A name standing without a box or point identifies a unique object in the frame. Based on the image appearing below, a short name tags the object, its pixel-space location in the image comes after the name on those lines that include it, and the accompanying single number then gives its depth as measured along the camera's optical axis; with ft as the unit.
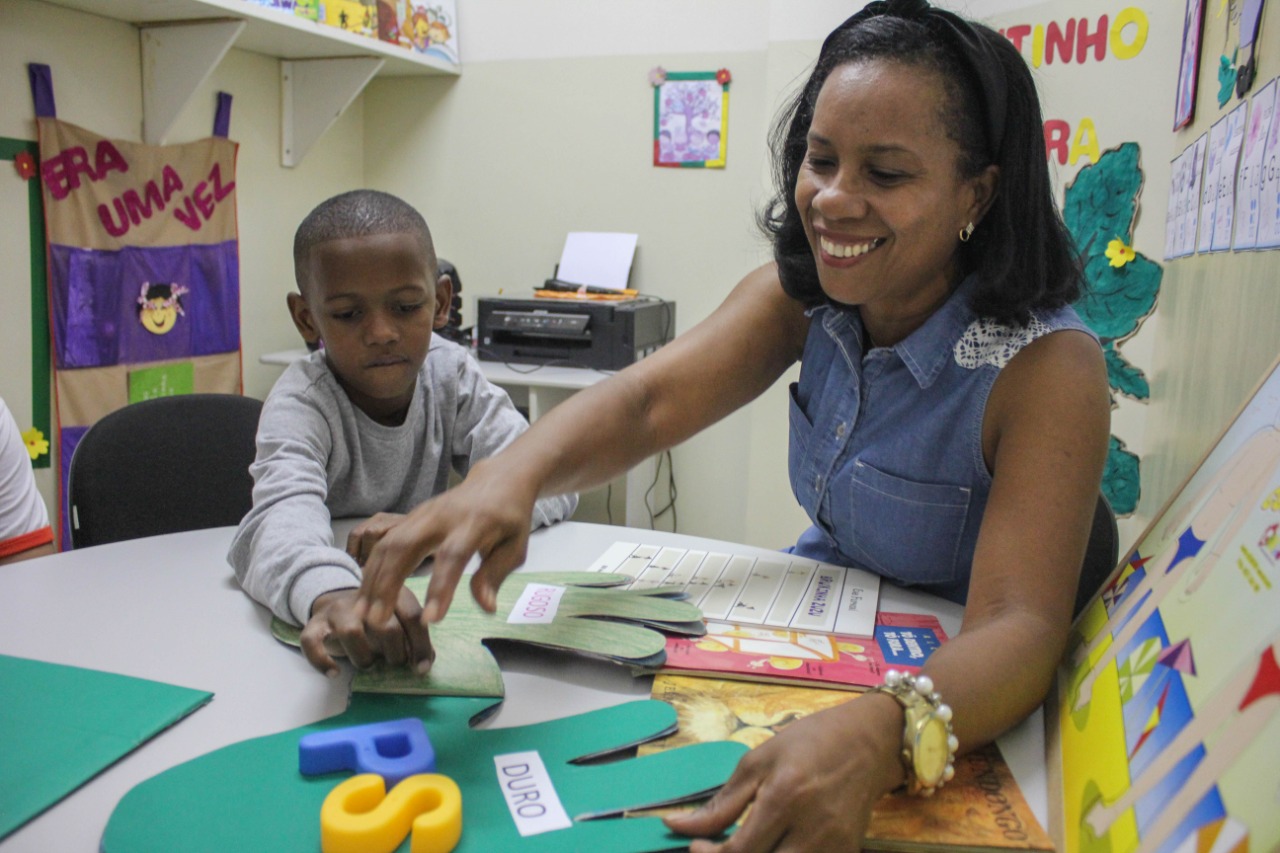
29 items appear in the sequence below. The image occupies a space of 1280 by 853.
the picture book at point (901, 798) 1.94
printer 8.64
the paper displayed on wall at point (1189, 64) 5.15
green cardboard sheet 2.08
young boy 3.49
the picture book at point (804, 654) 2.62
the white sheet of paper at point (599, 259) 9.71
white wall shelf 7.24
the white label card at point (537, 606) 2.91
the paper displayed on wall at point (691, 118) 9.32
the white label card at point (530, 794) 1.97
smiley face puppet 7.77
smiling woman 2.44
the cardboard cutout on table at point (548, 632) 2.53
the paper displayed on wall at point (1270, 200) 3.47
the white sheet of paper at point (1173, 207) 5.52
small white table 8.31
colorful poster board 1.46
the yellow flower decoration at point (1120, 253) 6.22
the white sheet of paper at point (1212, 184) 4.42
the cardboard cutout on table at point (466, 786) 1.90
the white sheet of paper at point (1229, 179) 4.06
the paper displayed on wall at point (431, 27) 9.35
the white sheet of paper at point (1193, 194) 4.89
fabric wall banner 7.11
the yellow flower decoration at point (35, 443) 7.09
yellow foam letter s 1.84
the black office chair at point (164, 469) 4.76
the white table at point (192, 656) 2.20
